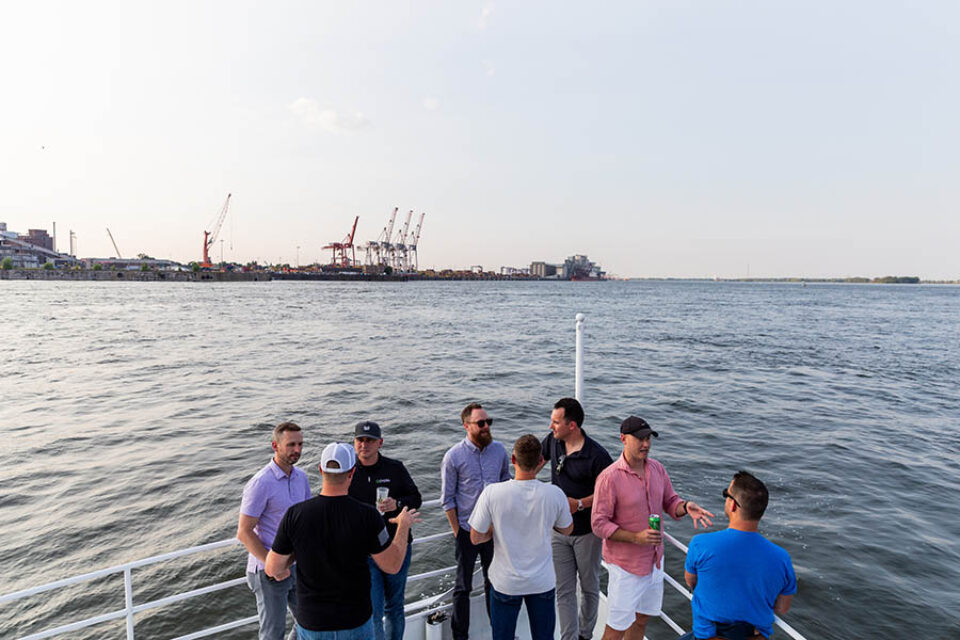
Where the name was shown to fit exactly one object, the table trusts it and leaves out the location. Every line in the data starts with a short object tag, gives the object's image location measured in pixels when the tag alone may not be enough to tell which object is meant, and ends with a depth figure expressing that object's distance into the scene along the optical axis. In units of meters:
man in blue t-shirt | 2.92
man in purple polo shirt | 3.73
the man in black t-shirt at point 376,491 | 3.91
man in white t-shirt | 3.32
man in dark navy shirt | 4.12
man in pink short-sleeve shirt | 3.71
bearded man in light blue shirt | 4.19
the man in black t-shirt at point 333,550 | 2.83
